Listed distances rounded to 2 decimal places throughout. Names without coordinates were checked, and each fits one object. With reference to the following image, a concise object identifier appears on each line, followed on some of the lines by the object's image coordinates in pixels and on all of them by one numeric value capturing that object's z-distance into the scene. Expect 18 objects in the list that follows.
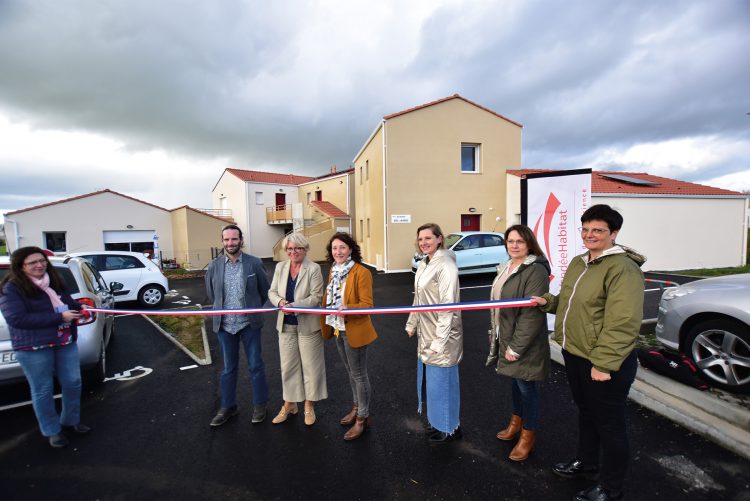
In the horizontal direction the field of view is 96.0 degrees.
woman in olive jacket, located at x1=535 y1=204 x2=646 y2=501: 1.97
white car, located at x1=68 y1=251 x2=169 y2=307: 8.83
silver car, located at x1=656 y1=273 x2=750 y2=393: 3.34
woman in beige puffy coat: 2.73
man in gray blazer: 3.30
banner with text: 4.96
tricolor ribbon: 2.53
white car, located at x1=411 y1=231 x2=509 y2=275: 12.09
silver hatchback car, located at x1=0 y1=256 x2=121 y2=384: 3.39
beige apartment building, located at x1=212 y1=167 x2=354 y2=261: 25.52
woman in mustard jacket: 2.99
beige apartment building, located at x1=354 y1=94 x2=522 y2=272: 15.09
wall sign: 15.19
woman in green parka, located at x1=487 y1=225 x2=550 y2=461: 2.56
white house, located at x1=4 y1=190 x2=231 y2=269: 20.88
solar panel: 14.54
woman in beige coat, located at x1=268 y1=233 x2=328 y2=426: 3.24
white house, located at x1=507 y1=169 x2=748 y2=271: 13.32
